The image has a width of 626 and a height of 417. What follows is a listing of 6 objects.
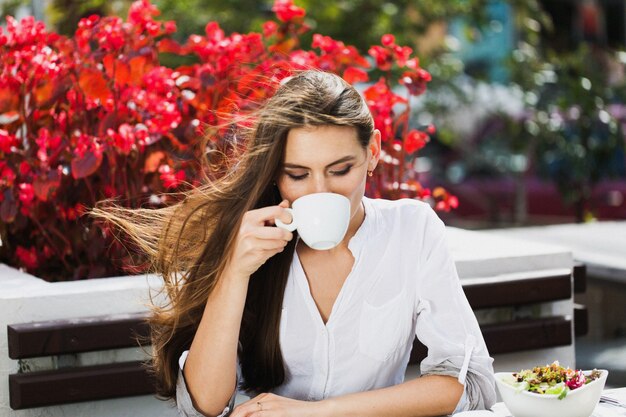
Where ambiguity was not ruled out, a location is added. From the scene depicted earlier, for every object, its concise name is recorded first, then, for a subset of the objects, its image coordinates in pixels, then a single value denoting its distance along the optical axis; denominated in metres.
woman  2.05
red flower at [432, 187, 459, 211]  3.82
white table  1.90
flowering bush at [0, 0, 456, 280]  3.31
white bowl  1.78
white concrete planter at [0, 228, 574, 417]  2.74
